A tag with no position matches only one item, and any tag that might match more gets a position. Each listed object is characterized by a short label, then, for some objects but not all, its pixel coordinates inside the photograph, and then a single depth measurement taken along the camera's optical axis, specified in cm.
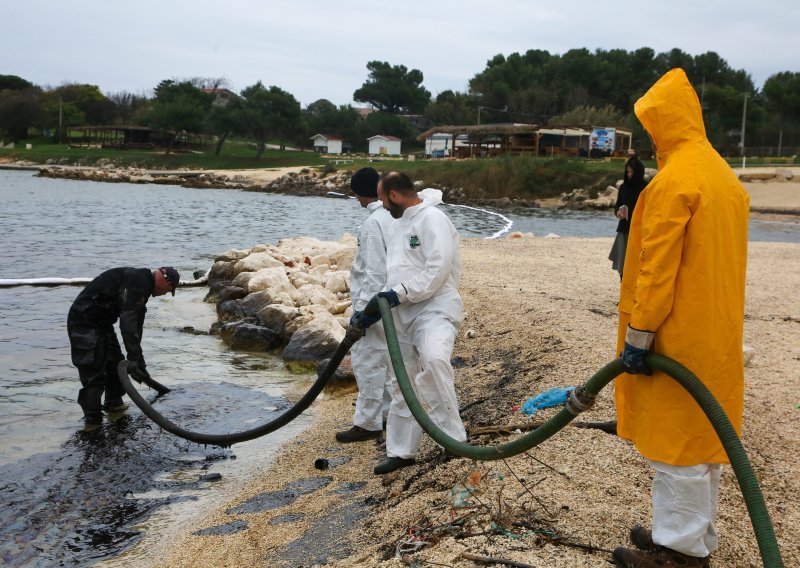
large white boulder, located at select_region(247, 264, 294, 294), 1308
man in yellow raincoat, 341
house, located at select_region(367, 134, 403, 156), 7719
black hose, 568
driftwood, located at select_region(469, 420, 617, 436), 519
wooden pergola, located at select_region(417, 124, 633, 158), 5798
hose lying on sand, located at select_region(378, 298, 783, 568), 315
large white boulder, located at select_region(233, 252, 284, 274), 1546
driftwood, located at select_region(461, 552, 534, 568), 356
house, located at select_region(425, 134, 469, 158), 7419
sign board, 5847
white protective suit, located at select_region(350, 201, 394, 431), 636
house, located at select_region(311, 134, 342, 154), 8275
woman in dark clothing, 929
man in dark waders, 692
